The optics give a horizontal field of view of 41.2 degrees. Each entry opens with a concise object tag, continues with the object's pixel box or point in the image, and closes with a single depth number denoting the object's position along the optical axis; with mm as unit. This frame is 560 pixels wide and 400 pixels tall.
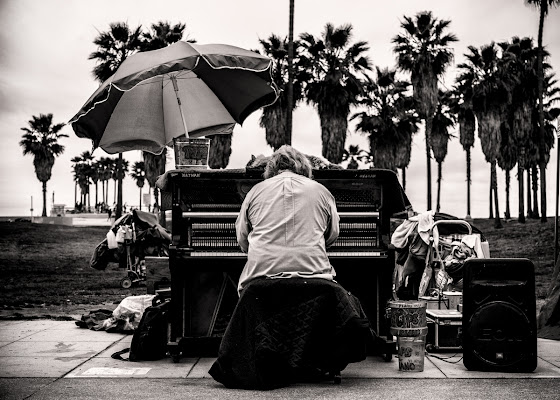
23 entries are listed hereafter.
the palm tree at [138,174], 121544
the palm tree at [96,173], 124581
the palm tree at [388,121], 43000
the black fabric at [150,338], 6516
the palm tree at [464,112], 45906
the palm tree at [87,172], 117538
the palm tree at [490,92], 43375
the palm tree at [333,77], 35312
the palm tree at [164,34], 35594
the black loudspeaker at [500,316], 5969
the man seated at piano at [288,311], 5340
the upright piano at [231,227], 6391
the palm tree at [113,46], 36156
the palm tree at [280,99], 34438
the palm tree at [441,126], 50062
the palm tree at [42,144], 70438
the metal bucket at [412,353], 6027
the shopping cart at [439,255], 7898
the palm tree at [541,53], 31777
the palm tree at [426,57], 40938
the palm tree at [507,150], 46062
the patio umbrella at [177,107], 8312
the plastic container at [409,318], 6031
